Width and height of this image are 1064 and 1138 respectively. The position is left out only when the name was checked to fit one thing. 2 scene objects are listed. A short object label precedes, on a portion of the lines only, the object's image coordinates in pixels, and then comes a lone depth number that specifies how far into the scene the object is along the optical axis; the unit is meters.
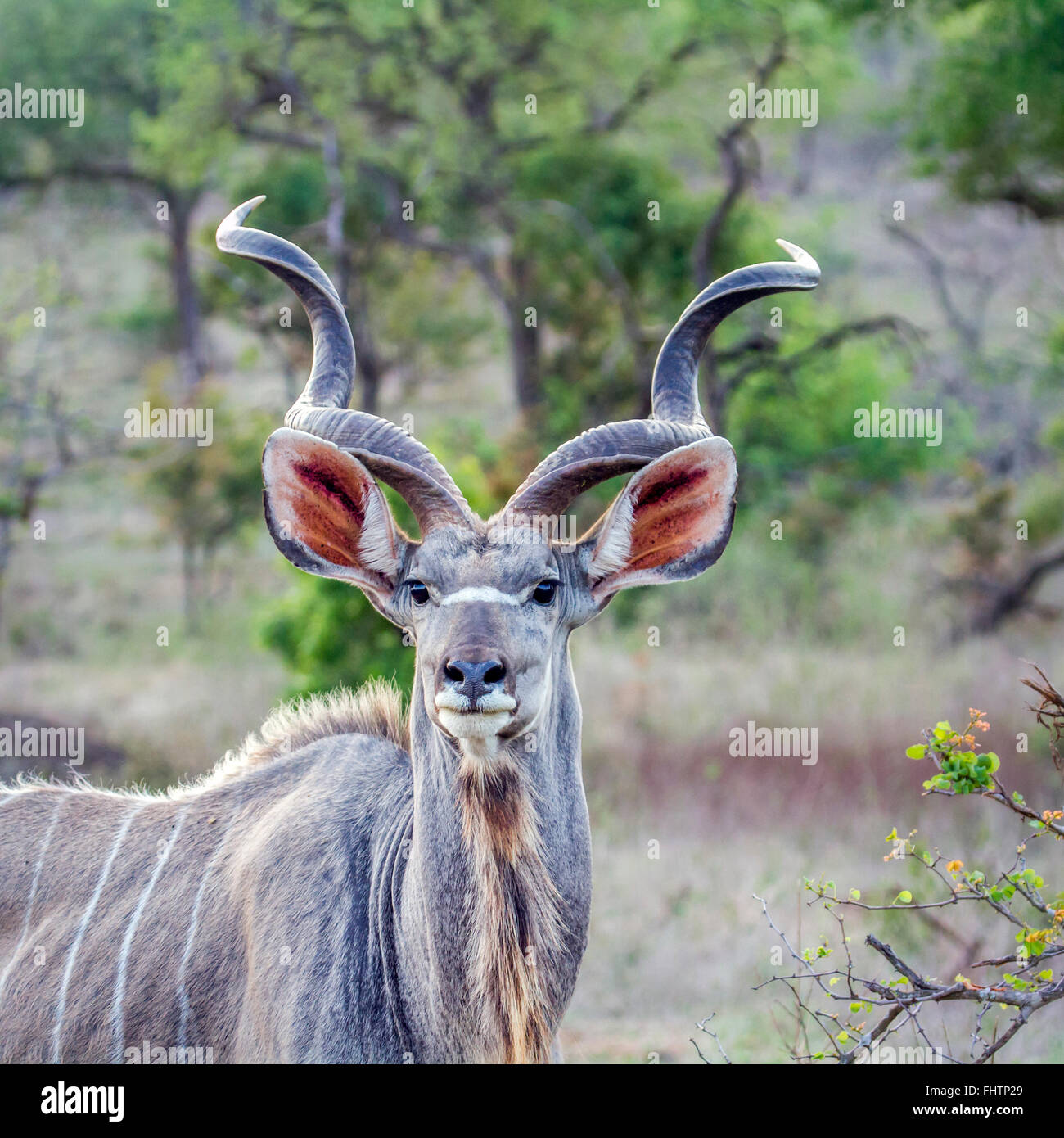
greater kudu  3.83
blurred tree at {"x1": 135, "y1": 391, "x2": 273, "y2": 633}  14.88
